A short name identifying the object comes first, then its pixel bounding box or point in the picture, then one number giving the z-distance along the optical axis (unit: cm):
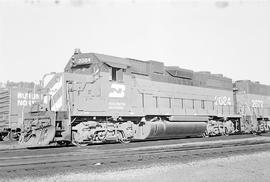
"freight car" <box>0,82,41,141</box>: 1605
